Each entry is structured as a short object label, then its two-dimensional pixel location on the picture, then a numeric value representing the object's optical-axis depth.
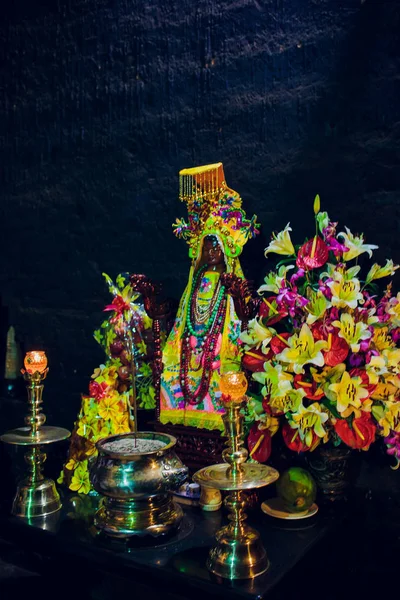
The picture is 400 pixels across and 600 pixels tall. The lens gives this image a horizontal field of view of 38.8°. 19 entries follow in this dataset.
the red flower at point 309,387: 1.66
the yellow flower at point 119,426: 2.17
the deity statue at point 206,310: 2.01
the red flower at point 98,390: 2.20
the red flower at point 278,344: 1.74
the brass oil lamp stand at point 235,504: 1.46
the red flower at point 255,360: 1.80
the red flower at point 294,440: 1.69
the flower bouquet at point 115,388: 2.18
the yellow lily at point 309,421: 1.64
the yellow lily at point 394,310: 1.76
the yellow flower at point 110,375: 2.22
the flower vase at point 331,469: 1.83
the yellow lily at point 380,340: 1.73
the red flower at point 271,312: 1.80
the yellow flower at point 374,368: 1.63
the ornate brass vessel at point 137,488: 1.66
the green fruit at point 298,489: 1.80
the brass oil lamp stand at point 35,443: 1.93
